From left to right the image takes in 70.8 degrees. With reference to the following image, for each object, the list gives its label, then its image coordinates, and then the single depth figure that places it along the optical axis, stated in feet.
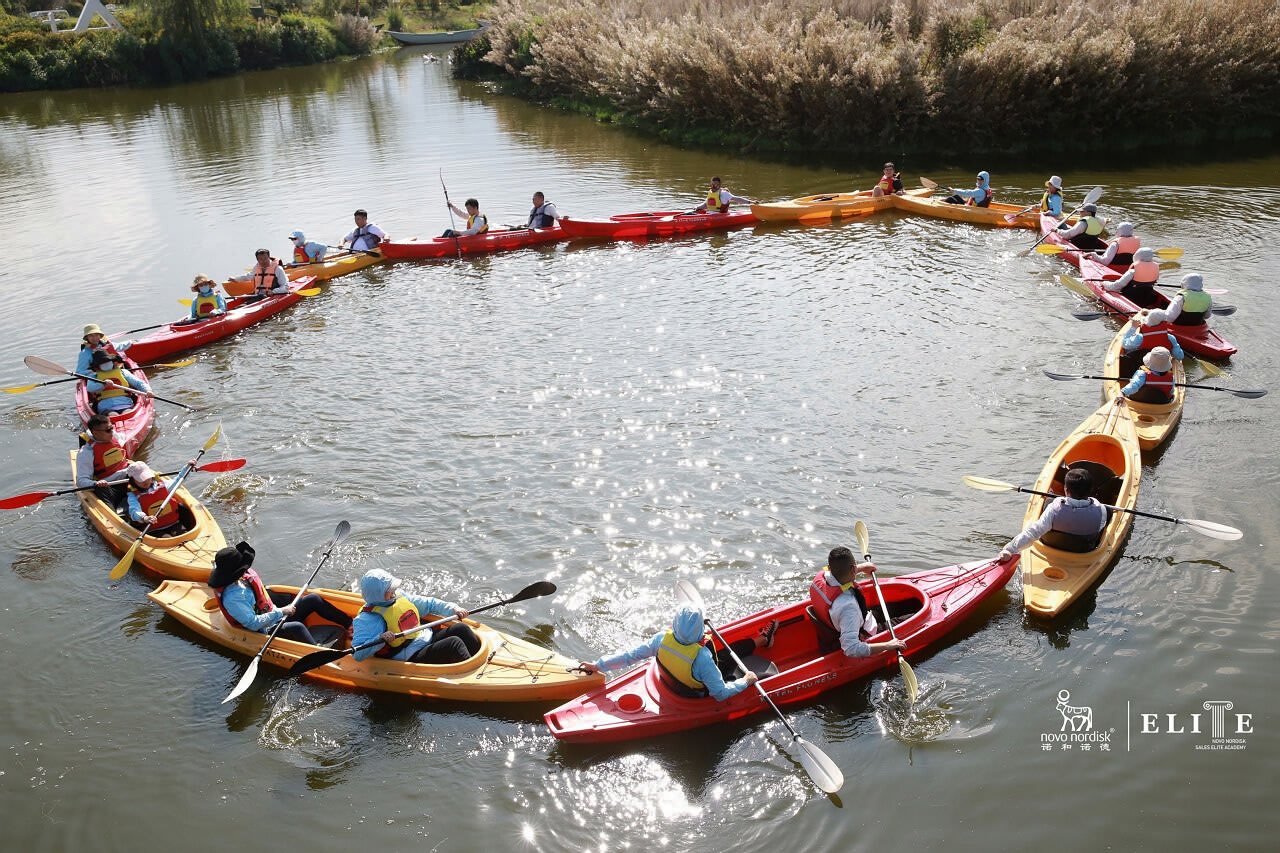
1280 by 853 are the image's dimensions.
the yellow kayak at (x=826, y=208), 67.00
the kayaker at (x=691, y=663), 23.70
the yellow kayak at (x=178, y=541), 31.81
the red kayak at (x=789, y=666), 24.17
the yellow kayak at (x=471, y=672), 25.49
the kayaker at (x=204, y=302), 52.01
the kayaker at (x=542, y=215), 65.98
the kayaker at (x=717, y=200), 66.64
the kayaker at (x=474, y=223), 64.28
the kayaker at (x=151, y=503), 33.96
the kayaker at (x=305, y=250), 60.13
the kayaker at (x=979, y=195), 64.67
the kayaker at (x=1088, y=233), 55.62
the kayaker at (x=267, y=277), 55.88
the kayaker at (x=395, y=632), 26.18
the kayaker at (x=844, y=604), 25.34
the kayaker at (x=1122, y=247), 51.60
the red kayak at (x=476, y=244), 63.57
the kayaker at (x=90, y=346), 42.37
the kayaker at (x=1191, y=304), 42.73
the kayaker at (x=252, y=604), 27.45
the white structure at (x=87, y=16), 154.30
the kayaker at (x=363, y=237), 63.10
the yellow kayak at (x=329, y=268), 57.88
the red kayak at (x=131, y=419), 40.81
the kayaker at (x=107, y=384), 42.70
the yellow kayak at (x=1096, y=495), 27.99
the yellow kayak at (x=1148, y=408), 36.37
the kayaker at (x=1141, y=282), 47.34
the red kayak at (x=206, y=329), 49.93
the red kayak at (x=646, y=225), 65.67
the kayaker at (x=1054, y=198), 60.80
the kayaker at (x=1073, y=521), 28.50
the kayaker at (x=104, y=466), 35.81
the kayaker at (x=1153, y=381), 37.45
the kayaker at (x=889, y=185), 68.28
